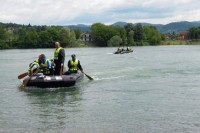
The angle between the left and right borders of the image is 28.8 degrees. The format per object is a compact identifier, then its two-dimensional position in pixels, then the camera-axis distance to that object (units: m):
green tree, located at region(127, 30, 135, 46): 109.50
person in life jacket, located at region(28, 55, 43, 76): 17.72
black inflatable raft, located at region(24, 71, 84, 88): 17.25
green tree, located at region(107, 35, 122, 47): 105.50
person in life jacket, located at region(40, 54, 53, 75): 17.66
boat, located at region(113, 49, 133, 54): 53.39
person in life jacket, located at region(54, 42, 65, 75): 17.62
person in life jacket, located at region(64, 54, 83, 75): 19.62
